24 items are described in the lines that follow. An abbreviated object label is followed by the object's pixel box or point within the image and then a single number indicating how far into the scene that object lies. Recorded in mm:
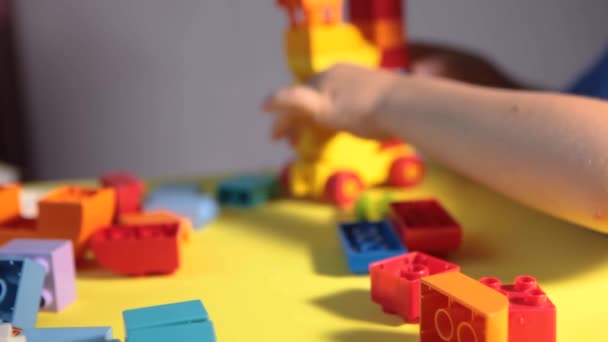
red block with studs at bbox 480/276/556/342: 390
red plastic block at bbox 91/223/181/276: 550
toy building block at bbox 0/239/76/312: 494
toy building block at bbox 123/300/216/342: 400
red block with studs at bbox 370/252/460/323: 450
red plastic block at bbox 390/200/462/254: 571
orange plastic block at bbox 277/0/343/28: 721
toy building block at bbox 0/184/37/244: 618
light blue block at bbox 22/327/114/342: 420
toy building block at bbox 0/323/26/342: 387
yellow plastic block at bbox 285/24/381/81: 725
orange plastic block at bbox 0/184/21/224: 626
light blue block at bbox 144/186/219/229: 681
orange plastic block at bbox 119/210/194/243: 625
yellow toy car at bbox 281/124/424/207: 742
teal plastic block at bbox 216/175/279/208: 761
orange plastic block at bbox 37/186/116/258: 575
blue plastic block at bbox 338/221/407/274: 545
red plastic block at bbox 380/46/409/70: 775
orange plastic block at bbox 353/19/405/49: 767
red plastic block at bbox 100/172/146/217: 667
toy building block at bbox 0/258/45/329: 454
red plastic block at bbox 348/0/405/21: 765
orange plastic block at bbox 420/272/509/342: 367
